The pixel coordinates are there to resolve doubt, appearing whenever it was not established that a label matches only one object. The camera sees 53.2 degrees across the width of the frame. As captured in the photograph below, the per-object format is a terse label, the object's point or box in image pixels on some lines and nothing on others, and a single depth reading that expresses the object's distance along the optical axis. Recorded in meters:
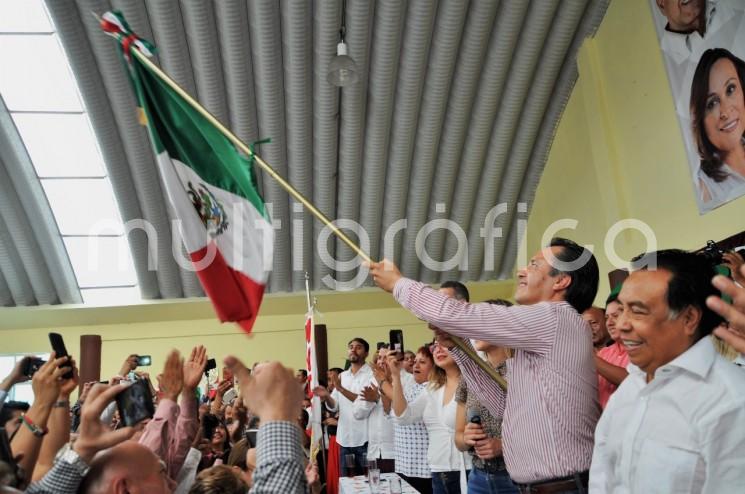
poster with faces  5.51
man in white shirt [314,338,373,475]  6.72
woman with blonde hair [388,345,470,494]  4.20
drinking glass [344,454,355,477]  4.93
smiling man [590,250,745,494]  1.72
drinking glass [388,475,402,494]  3.77
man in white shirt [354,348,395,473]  6.14
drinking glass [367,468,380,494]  3.77
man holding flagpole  2.46
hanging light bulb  7.29
